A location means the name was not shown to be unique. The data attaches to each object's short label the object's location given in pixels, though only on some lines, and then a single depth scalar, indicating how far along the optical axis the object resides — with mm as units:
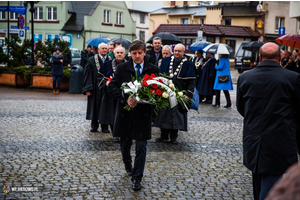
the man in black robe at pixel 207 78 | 14695
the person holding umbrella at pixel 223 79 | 13867
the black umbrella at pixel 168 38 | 14883
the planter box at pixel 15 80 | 18328
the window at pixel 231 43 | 46872
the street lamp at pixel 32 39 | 19797
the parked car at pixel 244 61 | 32781
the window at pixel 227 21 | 49653
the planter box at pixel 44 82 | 17338
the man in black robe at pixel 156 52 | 10116
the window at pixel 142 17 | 61634
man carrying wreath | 5059
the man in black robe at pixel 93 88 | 8859
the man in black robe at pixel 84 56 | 10953
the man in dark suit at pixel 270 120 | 3512
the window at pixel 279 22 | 46906
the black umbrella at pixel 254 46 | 20316
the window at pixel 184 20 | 55284
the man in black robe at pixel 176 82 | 7789
